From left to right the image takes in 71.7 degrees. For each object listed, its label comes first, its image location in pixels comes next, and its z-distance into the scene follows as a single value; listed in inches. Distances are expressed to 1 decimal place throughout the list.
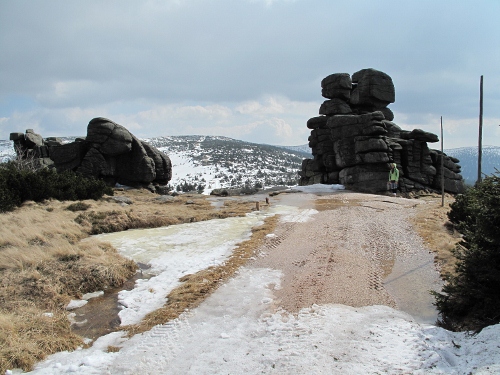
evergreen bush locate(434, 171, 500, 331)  223.6
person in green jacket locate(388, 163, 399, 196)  1122.7
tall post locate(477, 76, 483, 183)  633.6
